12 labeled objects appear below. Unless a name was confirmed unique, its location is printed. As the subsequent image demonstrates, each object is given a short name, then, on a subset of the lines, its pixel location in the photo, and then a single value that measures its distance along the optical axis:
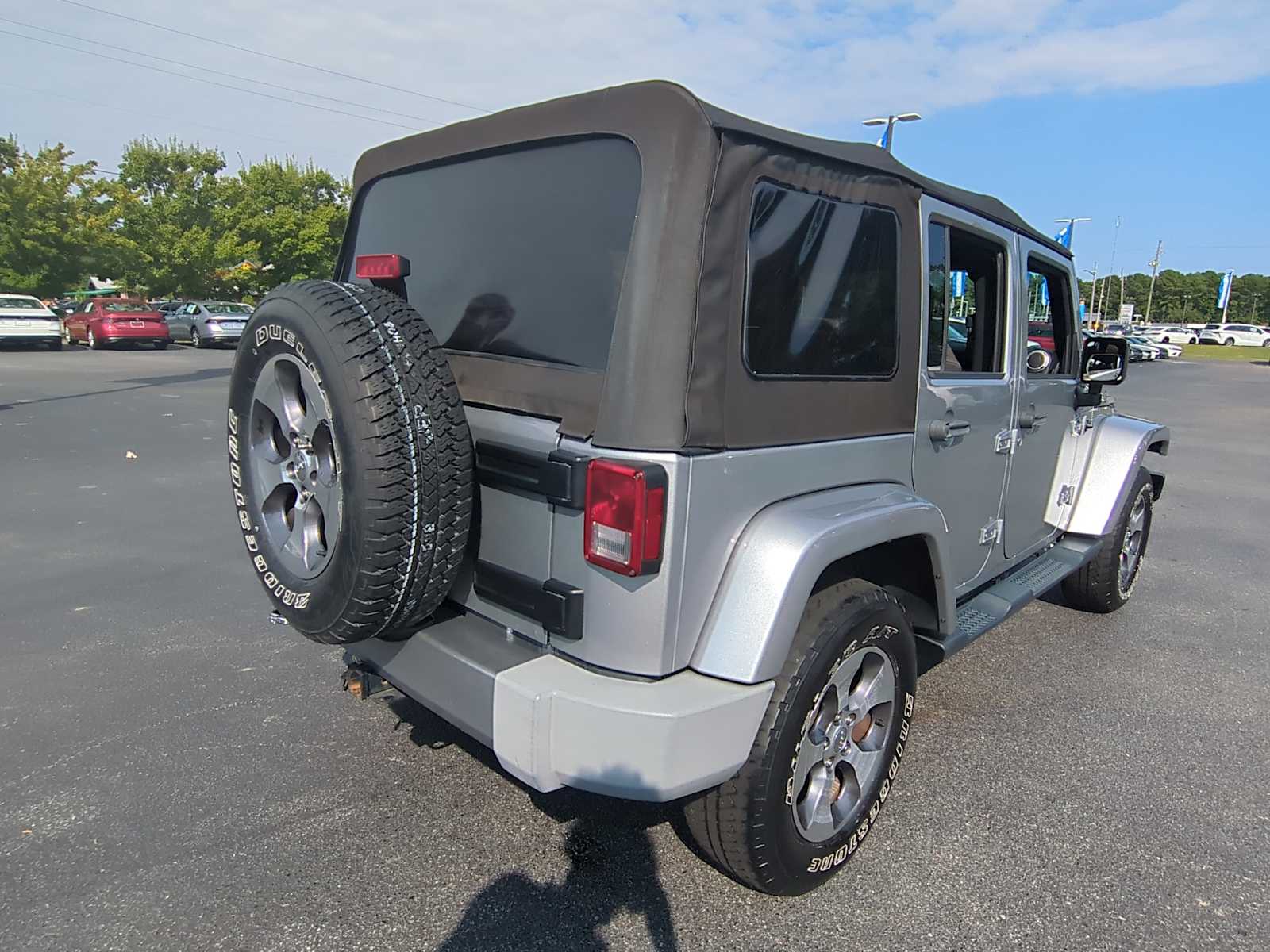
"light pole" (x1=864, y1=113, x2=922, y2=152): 17.70
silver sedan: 24.89
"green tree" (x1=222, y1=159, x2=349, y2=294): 35.88
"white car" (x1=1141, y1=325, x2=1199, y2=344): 53.99
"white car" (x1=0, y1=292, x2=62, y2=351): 21.00
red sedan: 23.34
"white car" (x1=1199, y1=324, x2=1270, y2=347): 60.91
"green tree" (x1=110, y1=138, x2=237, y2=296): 34.28
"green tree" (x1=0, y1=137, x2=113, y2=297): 31.08
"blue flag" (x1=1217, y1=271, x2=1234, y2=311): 61.75
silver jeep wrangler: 1.98
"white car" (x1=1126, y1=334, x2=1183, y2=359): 39.45
